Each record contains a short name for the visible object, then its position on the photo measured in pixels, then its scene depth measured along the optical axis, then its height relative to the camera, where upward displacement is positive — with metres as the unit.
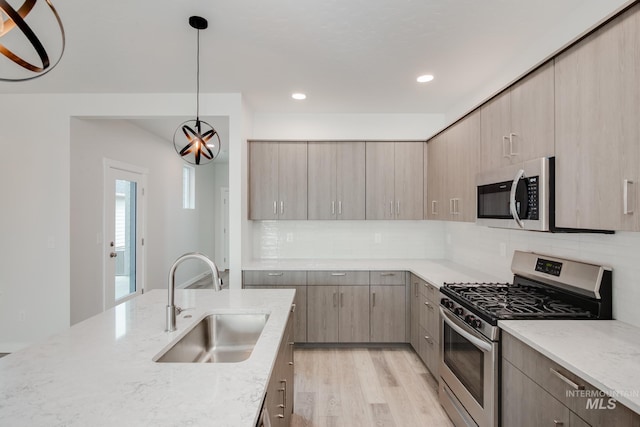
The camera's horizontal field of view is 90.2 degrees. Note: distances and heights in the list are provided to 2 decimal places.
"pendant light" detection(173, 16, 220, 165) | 2.54 +0.57
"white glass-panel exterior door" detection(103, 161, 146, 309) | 4.13 -0.25
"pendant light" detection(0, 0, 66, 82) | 1.12 +1.26
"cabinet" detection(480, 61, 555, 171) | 1.79 +0.59
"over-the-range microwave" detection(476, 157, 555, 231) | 1.76 +0.12
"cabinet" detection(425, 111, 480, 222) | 2.66 +0.42
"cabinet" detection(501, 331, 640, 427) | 1.12 -0.75
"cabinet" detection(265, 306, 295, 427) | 1.31 -0.83
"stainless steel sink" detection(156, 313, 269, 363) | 1.79 -0.72
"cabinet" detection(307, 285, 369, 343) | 3.45 -1.05
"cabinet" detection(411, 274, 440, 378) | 2.71 -1.00
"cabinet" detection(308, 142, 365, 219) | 3.77 +0.41
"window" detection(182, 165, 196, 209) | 6.65 +0.58
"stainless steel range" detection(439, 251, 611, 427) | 1.74 -0.55
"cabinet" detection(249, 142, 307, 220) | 3.76 +0.36
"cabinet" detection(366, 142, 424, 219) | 3.77 +0.41
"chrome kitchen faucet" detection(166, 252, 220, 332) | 1.51 -0.33
